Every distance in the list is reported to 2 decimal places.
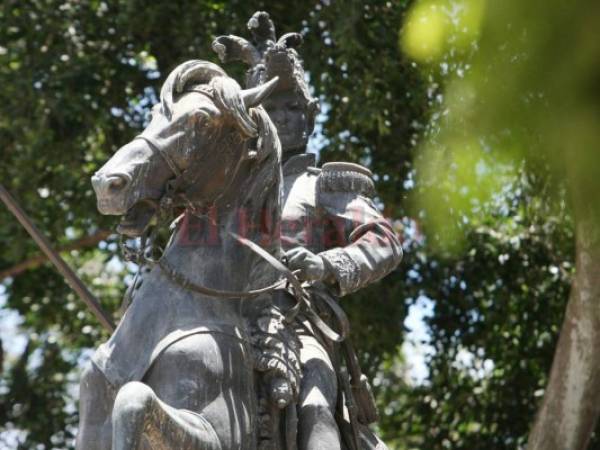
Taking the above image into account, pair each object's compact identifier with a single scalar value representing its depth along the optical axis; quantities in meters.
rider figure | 10.56
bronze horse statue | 9.55
